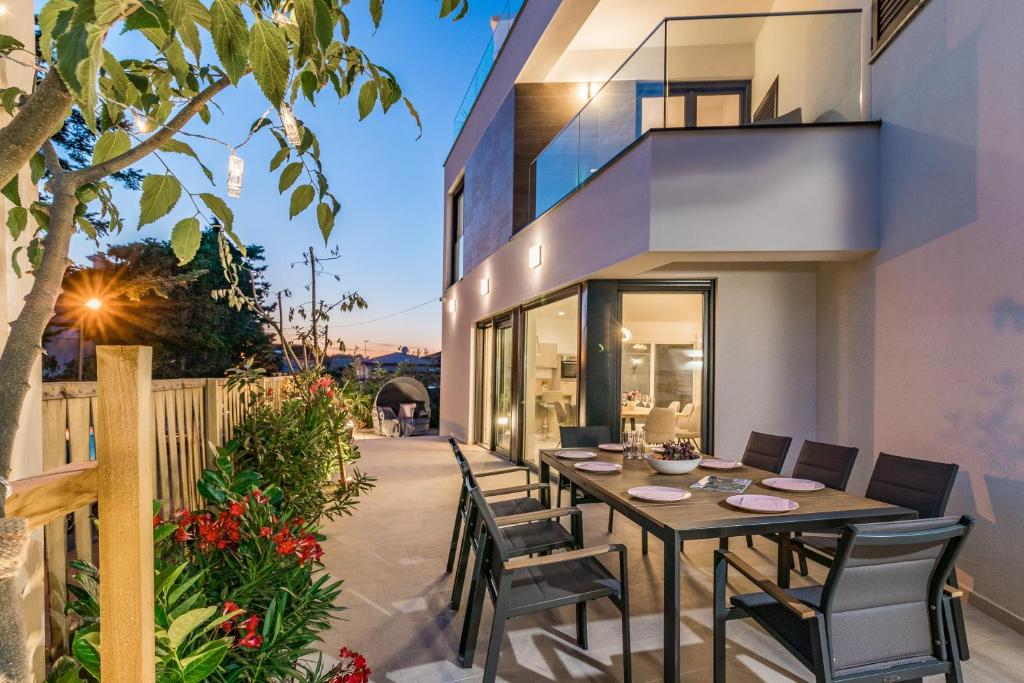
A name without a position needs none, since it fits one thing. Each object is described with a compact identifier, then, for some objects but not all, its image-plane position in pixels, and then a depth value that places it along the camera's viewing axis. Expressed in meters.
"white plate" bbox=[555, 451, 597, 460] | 3.52
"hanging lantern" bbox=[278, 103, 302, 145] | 0.77
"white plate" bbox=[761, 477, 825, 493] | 2.68
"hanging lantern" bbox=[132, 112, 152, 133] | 0.77
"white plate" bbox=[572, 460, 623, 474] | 3.04
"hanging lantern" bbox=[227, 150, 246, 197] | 0.93
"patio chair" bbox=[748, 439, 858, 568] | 3.12
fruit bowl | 2.99
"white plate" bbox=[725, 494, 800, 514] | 2.26
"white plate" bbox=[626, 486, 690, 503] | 2.41
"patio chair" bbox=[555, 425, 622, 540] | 4.21
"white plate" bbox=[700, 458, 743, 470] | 3.27
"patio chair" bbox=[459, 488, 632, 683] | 2.07
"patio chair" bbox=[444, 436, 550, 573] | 3.30
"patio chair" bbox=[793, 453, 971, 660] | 2.46
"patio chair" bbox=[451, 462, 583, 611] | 2.71
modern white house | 3.03
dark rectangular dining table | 2.05
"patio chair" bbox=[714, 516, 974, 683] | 1.62
